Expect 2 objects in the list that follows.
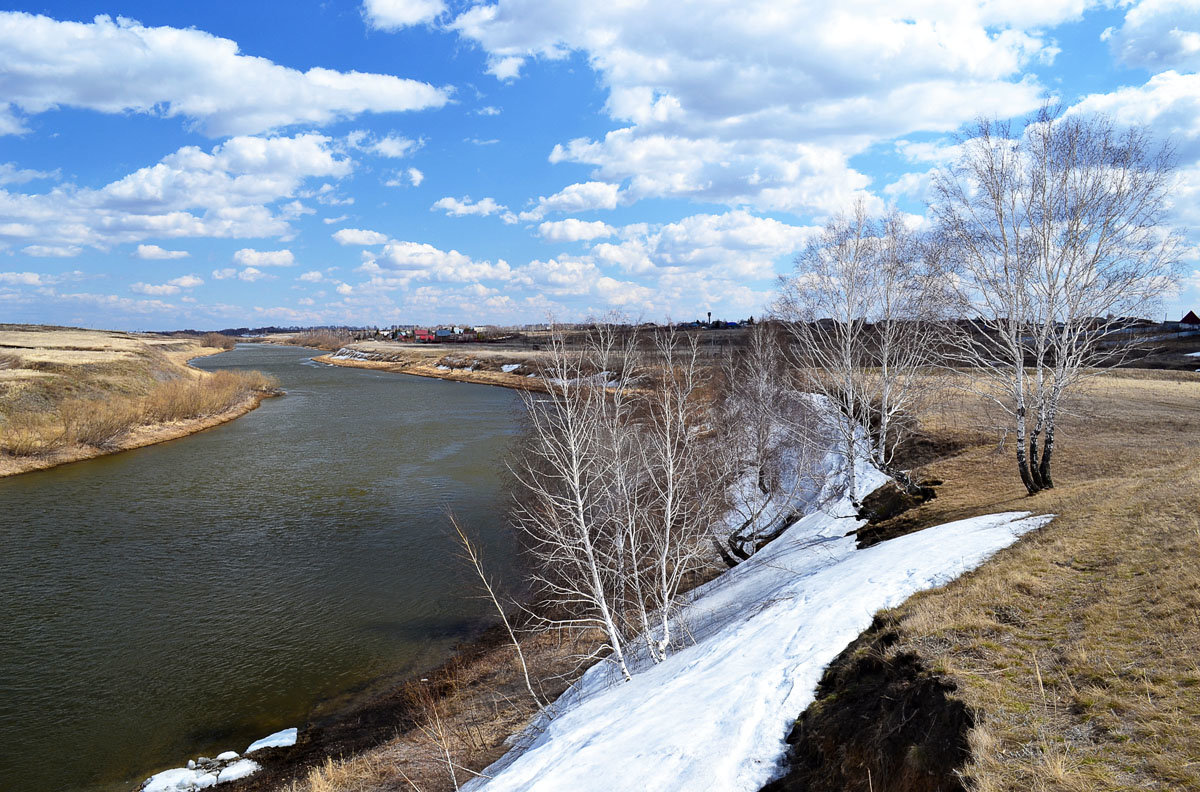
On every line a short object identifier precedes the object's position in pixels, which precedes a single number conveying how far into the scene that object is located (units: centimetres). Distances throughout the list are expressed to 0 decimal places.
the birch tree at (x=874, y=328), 1941
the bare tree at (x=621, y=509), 1201
